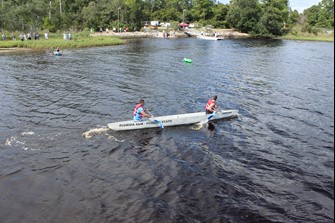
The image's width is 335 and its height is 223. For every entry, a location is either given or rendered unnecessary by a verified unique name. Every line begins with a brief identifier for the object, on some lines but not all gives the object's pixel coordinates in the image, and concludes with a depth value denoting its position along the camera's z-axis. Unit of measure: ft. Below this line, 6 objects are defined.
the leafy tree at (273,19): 443.32
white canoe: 77.89
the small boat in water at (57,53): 203.97
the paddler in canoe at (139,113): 78.74
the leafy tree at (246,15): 461.37
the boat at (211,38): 377.09
